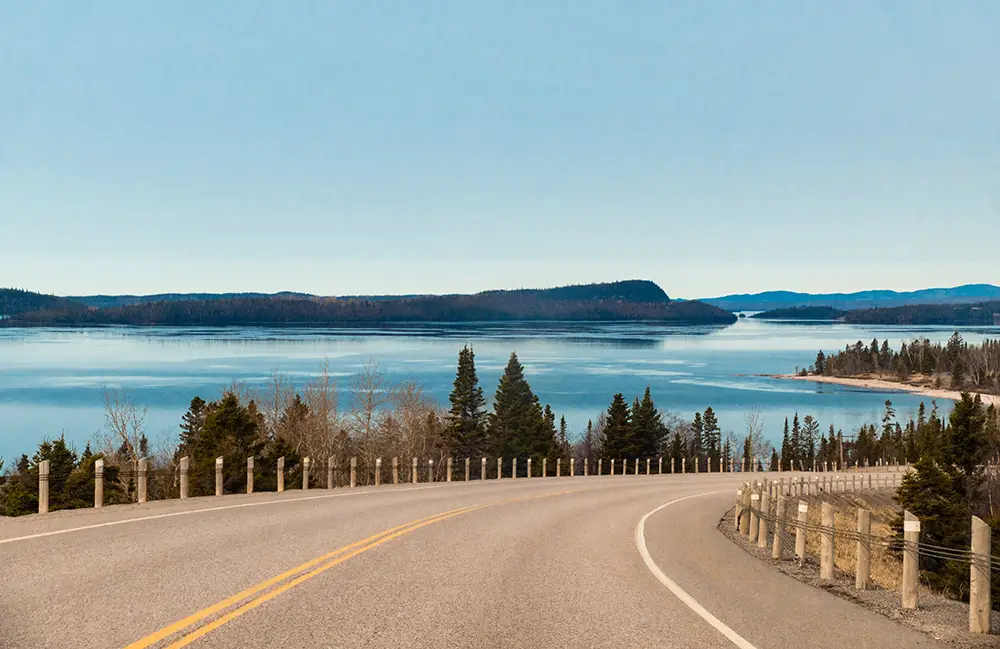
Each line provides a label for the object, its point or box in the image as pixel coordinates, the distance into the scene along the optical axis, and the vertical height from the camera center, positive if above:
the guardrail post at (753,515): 16.07 -3.89
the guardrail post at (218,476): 19.27 -3.84
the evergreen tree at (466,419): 79.44 -10.34
